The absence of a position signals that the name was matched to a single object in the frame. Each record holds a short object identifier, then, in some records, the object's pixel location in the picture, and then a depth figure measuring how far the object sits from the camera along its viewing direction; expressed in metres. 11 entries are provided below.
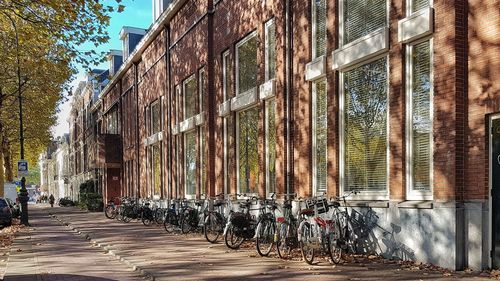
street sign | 23.41
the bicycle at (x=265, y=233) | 10.67
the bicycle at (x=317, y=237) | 9.32
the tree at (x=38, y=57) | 13.91
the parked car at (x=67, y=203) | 58.50
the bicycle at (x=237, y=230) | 12.07
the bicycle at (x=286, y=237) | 10.45
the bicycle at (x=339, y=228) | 9.41
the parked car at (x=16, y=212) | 30.15
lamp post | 22.38
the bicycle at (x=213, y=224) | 13.90
